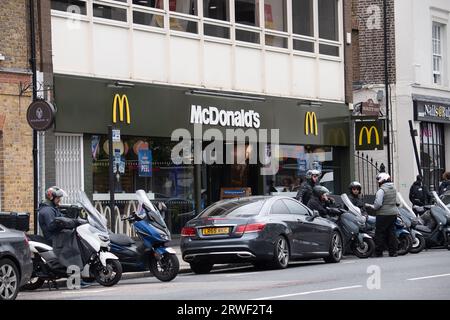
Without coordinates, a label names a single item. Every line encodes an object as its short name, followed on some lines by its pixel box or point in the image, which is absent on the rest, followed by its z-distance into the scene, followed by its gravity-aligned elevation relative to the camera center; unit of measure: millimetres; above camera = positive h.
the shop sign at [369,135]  33500 +1389
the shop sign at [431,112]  36062 +2277
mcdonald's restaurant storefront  24766 +1193
